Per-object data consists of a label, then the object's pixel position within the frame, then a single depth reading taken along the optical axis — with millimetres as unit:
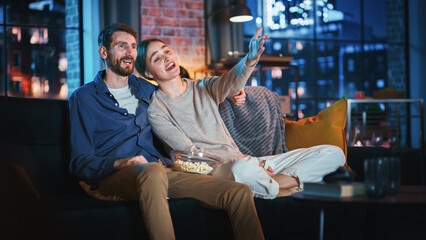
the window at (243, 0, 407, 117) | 7340
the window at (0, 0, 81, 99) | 5668
